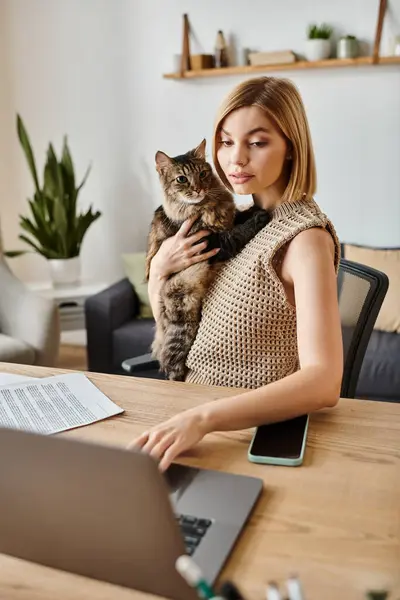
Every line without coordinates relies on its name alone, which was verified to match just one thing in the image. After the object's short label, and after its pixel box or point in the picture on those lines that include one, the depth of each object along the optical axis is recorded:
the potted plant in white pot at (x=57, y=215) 3.43
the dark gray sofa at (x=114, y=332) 3.14
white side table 3.55
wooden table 0.75
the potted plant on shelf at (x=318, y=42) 3.10
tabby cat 1.45
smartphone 0.99
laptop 0.65
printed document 1.14
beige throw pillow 2.98
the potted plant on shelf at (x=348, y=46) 3.07
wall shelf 3.08
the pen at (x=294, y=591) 0.55
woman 1.08
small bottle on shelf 3.28
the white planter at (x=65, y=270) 3.56
